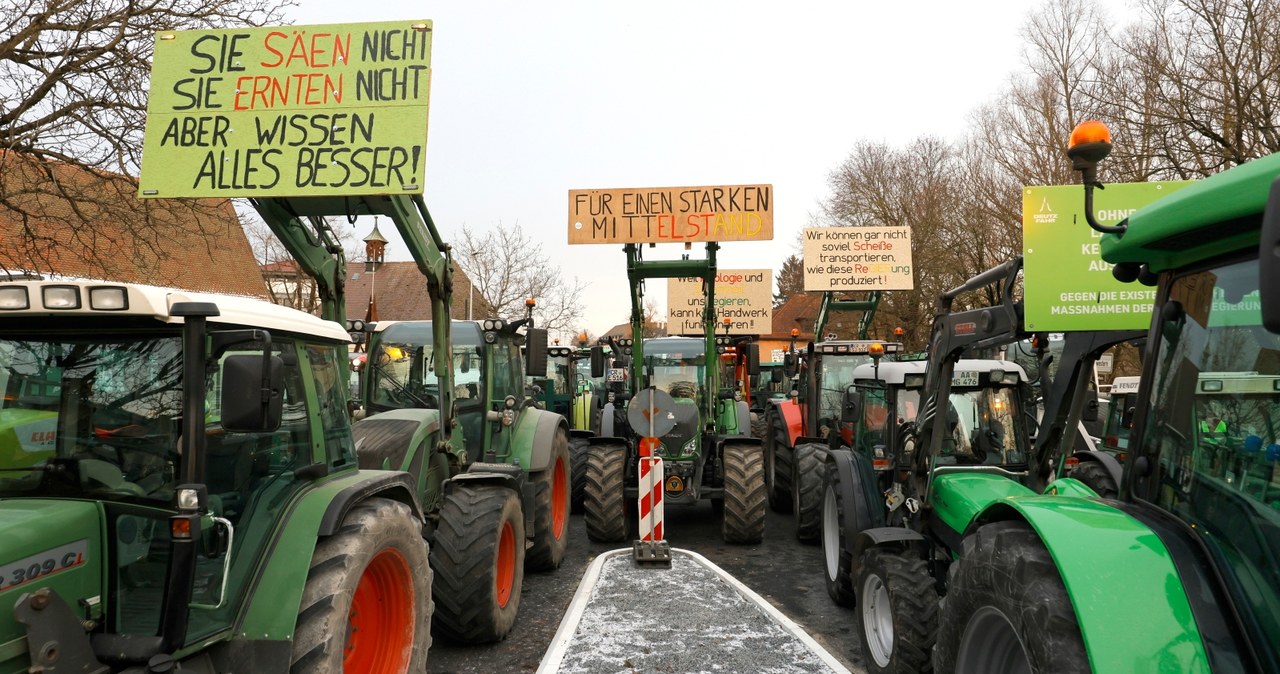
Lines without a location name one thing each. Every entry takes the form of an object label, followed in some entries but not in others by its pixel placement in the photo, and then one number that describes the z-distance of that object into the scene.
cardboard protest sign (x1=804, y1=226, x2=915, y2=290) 16.92
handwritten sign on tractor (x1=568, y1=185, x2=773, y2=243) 8.87
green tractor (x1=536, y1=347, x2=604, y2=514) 15.28
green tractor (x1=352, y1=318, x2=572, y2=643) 5.19
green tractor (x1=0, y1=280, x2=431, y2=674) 2.64
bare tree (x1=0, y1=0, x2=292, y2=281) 9.55
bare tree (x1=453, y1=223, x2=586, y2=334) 32.53
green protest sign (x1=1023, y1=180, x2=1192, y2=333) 3.75
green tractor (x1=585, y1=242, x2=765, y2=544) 8.65
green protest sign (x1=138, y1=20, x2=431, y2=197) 5.07
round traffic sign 6.98
